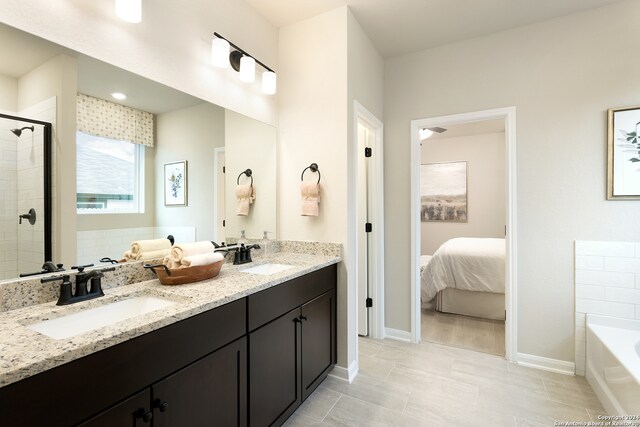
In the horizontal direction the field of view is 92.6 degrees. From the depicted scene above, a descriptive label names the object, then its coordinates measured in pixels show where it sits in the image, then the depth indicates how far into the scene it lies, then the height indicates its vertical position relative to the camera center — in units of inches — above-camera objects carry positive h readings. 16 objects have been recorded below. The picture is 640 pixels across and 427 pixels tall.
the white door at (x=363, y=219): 117.9 -3.0
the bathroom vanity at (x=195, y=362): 32.9 -21.5
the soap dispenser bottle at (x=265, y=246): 92.0 -10.4
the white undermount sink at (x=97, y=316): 44.3 -16.8
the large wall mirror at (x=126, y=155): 47.9 +12.3
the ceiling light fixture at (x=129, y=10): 54.8 +36.6
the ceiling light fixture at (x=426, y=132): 156.5 +41.7
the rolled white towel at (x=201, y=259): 60.2 -9.7
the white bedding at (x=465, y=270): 131.6 -26.4
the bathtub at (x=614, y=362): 64.4 -35.9
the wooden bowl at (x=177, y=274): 59.7 -12.3
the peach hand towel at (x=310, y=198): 90.5 +4.0
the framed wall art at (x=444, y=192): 227.2 +14.8
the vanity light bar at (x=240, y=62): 74.8 +39.8
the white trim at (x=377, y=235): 116.3 -9.1
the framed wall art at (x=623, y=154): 85.7 +15.9
